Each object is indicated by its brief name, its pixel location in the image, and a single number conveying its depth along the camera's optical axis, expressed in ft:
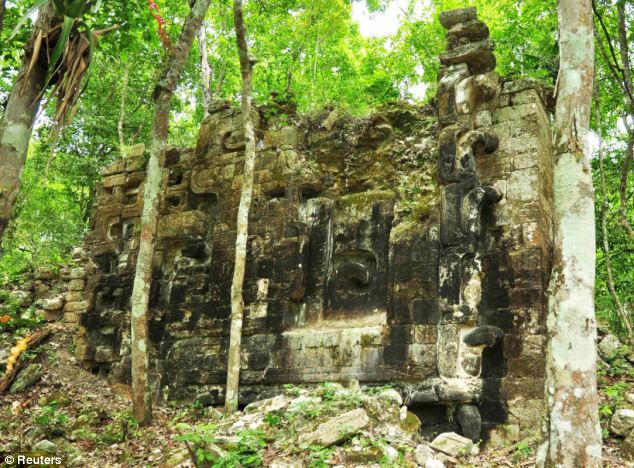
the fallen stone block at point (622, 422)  21.25
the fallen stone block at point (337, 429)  18.26
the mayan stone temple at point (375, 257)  23.80
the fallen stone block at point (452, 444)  20.22
